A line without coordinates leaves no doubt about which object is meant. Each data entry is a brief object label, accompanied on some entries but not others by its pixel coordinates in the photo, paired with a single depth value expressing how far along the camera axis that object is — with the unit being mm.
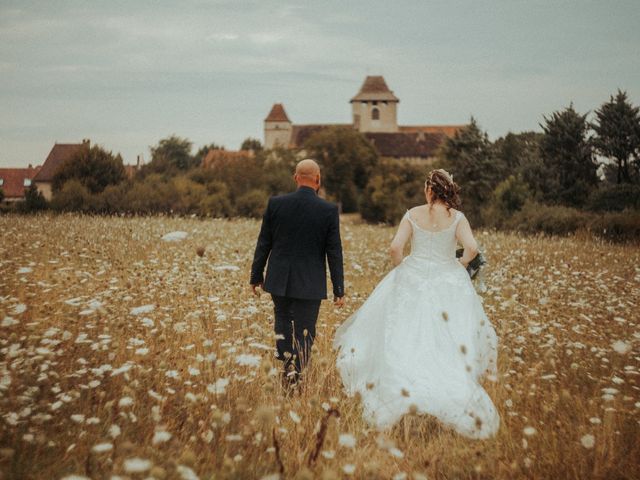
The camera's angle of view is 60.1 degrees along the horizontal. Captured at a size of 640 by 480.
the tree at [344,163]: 64562
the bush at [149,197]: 23922
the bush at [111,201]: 23812
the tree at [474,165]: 40000
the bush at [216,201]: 28656
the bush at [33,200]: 23000
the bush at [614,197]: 24156
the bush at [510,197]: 28859
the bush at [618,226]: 16156
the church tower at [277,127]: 112750
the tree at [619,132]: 29000
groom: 4730
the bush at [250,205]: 34031
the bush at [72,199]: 24000
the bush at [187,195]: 26250
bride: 4023
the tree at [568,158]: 29219
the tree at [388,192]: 53669
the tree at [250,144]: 119238
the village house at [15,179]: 54094
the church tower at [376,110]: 113188
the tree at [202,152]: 106250
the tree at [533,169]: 30406
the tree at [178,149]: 95950
